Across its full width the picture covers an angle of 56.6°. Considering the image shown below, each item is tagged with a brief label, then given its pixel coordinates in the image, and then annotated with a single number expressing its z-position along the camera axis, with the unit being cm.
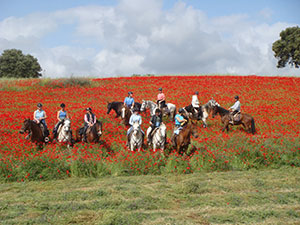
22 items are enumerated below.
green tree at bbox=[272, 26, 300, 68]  5588
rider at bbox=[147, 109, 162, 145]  1264
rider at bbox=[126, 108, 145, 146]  1246
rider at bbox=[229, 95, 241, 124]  1759
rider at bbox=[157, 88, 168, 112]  1903
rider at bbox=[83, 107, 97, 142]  1345
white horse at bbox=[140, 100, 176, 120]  1836
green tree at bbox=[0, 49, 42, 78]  6400
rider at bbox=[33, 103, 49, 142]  1414
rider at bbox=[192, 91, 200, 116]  1923
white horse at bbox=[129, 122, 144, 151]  1238
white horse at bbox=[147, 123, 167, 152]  1241
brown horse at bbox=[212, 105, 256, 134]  1719
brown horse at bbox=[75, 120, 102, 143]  1320
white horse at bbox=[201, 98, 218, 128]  1886
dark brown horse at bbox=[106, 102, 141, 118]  1920
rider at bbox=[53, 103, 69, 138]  1396
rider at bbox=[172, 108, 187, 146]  1220
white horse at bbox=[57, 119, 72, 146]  1302
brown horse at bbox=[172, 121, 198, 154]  1200
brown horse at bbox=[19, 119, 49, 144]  1306
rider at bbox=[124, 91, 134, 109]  1833
